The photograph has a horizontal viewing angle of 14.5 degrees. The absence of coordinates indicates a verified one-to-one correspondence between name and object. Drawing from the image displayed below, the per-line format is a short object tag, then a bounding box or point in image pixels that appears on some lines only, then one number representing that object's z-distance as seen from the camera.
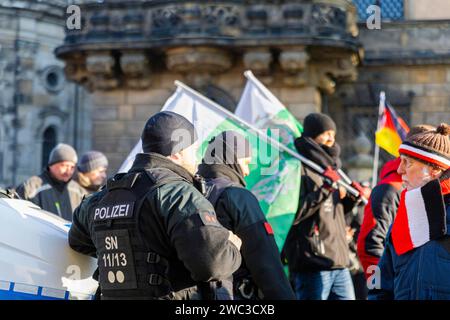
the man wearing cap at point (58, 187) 16.26
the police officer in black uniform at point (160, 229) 7.87
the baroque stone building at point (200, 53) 26.88
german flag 18.32
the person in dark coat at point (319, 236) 13.93
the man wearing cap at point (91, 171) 16.95
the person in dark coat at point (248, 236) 9.80
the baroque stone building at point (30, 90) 45.81
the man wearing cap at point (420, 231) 7.78
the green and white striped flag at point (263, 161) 14.04
